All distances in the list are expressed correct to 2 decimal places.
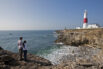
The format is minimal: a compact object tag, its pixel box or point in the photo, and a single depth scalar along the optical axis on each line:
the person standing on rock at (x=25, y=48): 8.58
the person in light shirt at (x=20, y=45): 8.48
